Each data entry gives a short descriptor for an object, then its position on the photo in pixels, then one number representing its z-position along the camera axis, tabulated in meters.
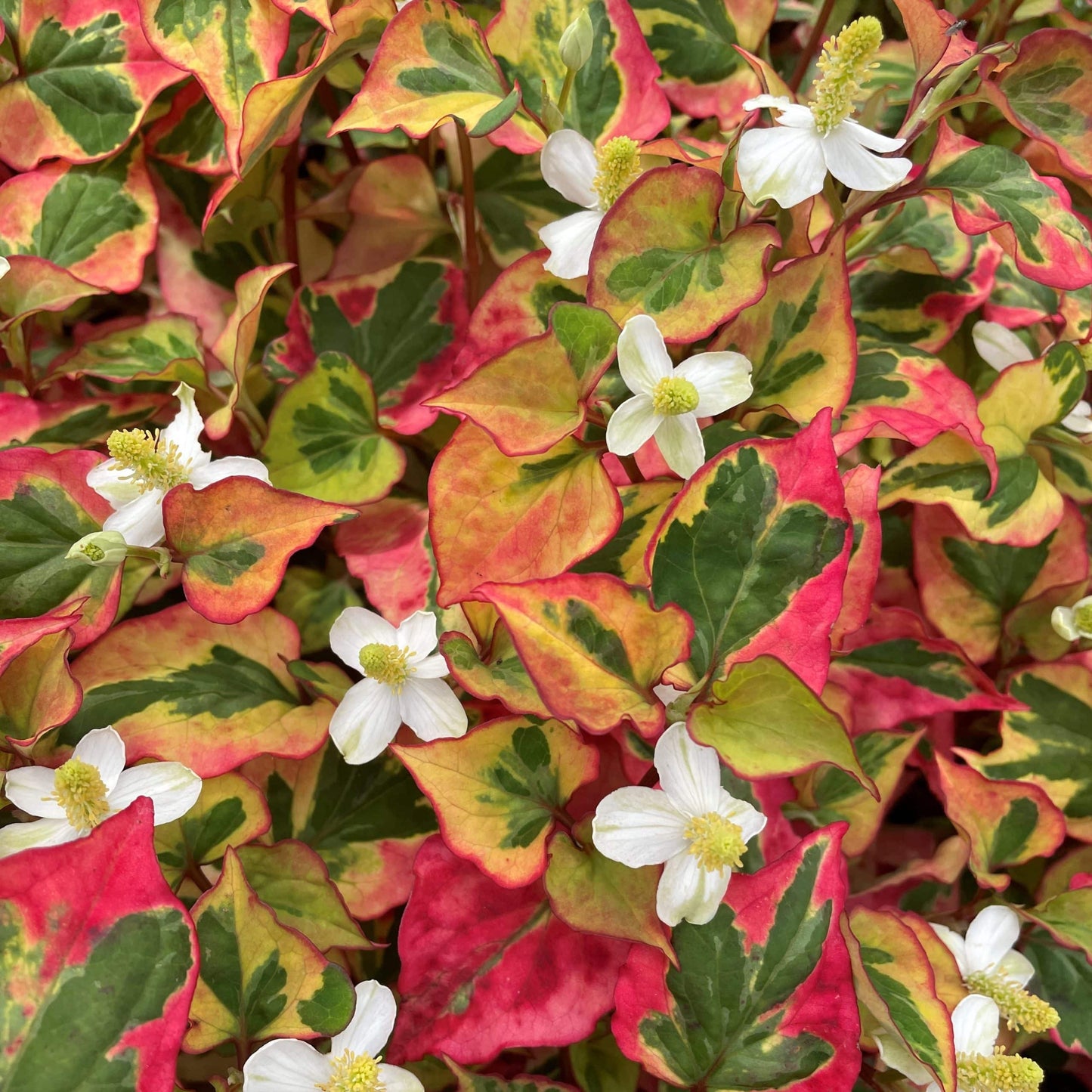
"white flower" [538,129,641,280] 0.25
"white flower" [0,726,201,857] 0.22
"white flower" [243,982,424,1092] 0.21
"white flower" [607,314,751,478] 0.22
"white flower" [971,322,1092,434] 0.31
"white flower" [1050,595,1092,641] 0.28
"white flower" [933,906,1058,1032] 0.25
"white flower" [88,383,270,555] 0.24
